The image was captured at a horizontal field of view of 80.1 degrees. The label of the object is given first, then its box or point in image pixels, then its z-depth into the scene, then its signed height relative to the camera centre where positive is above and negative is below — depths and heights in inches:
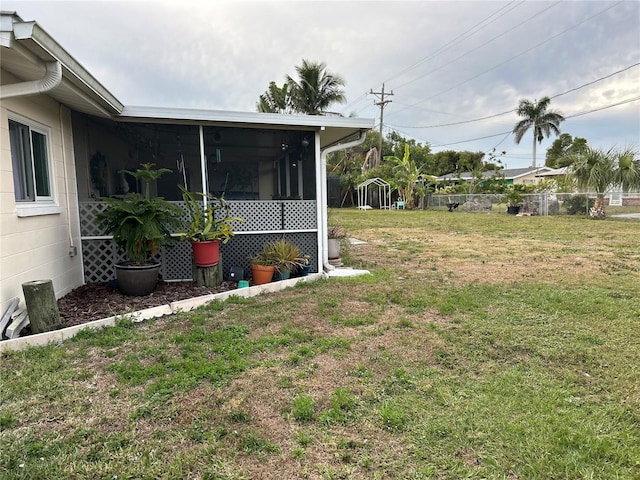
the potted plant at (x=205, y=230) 212.1 -11.4
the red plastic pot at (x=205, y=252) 211.1 -23.6
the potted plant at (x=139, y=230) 183.0 -8.6
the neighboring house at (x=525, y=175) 1560.0 +115.0
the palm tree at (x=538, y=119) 1587.1 +349.1
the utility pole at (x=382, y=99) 1421.0 +398.4
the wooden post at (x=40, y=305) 142.2 -34.3
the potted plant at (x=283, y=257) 231.8 -30.2
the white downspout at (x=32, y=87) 136.2 +46.1
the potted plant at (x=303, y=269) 243.6 -38.9
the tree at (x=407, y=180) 928.9 +63.3
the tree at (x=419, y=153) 1280.8 +177.6
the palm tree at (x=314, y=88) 855.7 +272.7
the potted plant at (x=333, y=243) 279.6 -26.5
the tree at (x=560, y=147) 1594.5 +239.7
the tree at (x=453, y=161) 1593.3 +183.0
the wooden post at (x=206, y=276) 215.3 -37.1
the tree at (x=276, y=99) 893.2 +263.0
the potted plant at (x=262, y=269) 224.1 -35.8
